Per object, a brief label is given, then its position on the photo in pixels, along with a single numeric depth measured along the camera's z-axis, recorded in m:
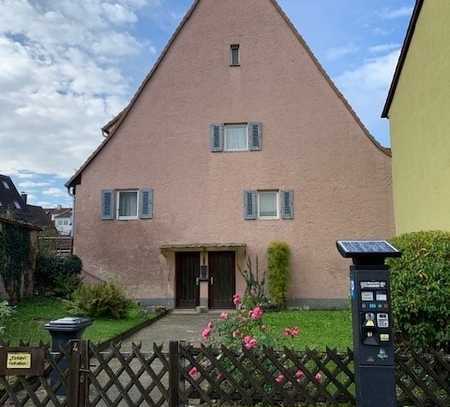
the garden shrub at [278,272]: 15.59
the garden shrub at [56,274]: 16.72
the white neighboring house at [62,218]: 72.69
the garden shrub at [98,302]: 12.35
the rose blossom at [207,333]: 5.68
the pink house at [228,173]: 16.25
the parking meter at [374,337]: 4.37
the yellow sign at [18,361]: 4.79
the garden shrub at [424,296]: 6.12
